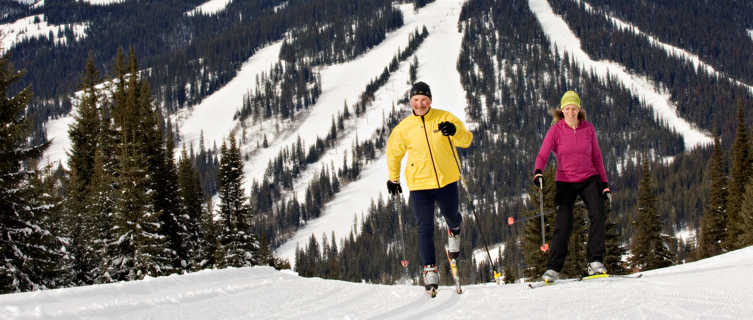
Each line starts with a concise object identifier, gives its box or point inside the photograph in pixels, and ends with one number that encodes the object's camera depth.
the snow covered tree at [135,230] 23.14
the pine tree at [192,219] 30.52
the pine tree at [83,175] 26.27
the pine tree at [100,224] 24.05
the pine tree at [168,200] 28.41
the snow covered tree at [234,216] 30.27
